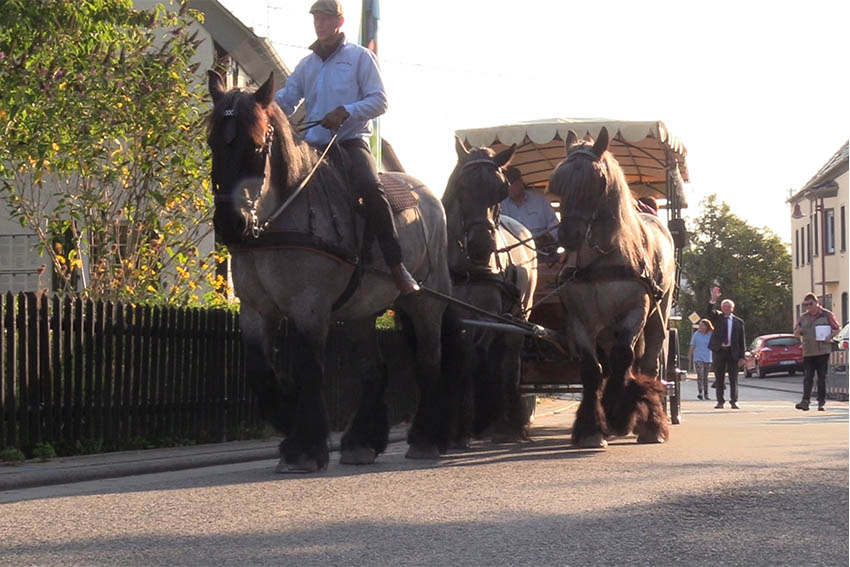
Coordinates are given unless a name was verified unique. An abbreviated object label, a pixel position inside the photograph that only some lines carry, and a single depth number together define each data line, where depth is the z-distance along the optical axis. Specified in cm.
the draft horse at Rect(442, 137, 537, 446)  1185
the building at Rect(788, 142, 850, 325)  6712
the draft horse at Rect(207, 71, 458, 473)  873
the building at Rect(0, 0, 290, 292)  2927
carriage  1421
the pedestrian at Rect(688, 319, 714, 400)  3219
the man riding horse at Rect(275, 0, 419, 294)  975
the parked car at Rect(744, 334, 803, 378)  5672
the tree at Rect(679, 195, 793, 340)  9069
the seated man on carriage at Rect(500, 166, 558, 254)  1542
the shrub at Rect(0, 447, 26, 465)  1052
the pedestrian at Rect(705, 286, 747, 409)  2630
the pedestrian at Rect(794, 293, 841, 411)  2394
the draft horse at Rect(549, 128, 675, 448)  1157
